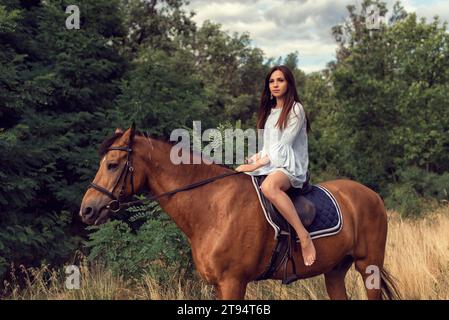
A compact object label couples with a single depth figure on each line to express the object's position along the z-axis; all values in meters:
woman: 4.48
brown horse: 4.27
